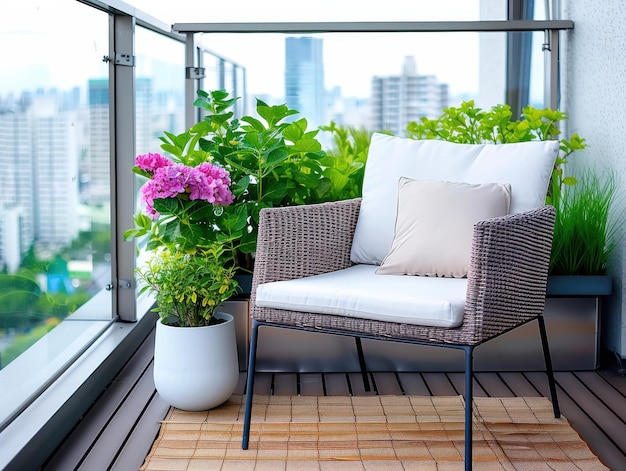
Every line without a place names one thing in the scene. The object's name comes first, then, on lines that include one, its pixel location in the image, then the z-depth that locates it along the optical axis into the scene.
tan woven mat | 2.02
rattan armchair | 1.95
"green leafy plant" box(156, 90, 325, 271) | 2.59
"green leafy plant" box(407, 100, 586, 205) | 3.00
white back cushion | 2.42
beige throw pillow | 2.30
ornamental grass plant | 2.79
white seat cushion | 1.94
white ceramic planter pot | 2.33
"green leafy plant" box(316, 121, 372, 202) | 2.84
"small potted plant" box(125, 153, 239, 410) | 2.34
